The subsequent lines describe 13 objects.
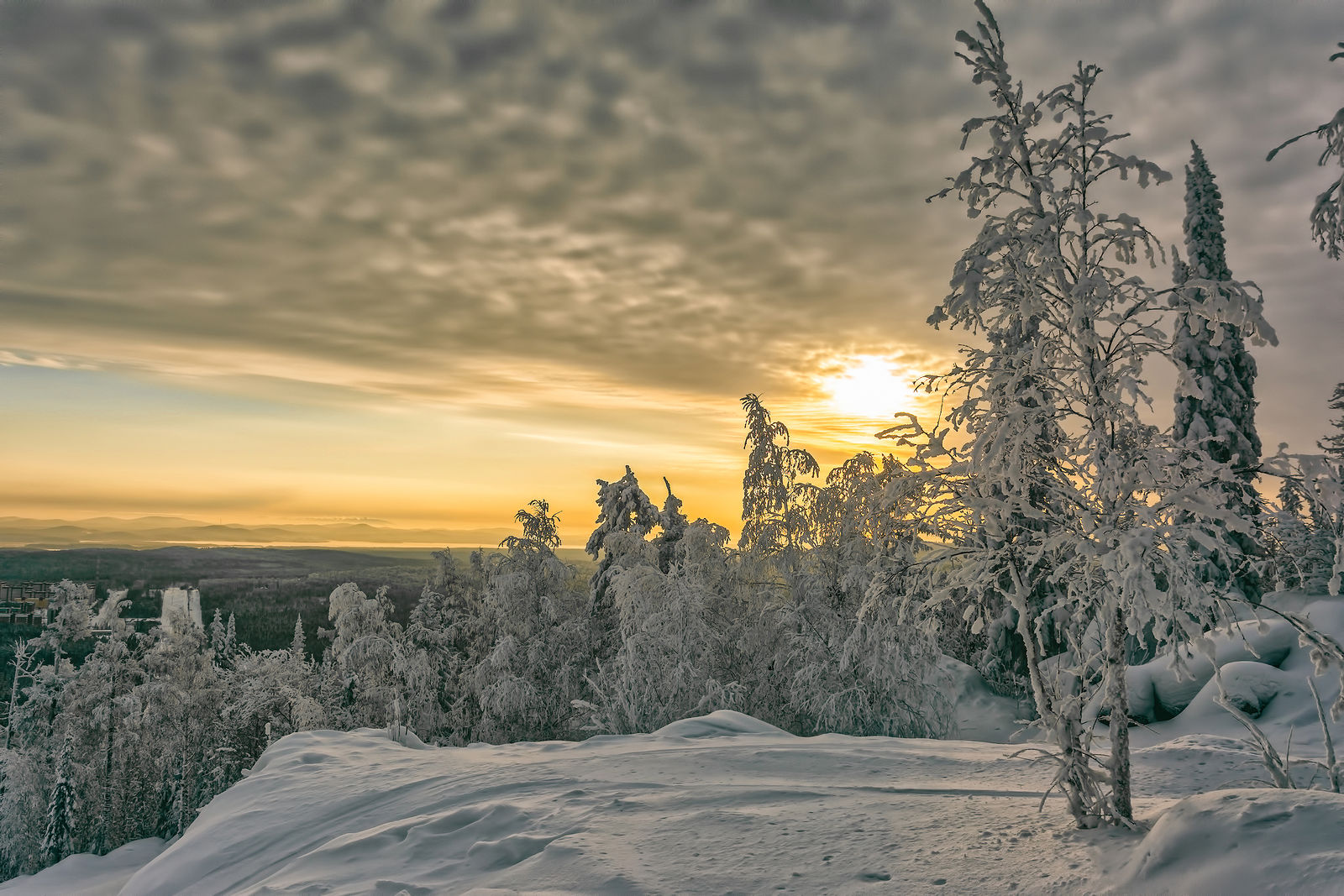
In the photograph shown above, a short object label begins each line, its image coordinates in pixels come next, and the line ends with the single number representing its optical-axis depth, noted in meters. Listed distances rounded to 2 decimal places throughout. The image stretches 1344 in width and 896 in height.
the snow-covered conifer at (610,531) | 24.67
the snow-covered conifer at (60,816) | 25.67
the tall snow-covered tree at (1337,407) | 35.16
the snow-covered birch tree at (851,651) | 16.72
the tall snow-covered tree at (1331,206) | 6.14
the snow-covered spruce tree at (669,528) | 24.39
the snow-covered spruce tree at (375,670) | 25.06
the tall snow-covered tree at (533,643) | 23.61
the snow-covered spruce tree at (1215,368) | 25.75
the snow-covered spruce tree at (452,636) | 26.69
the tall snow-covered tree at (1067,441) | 4.86
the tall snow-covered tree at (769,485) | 18.73
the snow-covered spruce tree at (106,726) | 30.83
